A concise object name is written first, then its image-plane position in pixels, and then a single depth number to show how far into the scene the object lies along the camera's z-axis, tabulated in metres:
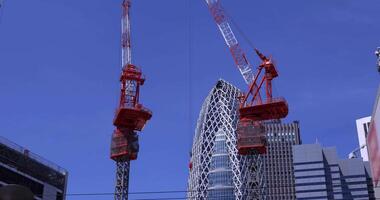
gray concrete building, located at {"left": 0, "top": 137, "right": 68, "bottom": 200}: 91.75
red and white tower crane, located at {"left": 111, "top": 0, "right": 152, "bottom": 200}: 123.12
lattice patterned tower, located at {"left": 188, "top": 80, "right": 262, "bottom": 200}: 110.31
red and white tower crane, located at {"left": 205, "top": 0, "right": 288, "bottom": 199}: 108.12
